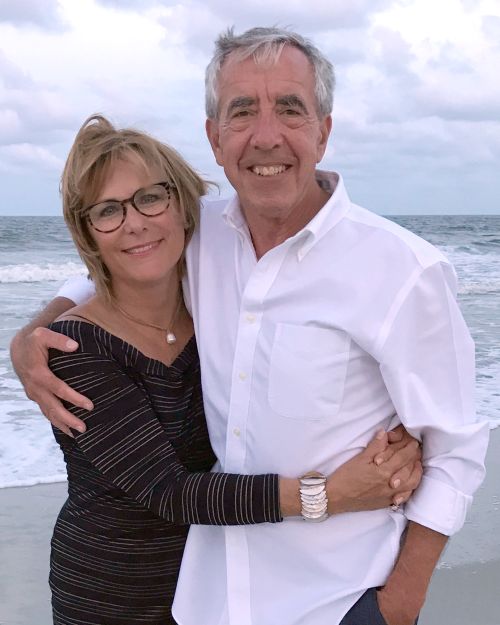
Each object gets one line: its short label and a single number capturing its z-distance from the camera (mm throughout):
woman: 2244
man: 2082
